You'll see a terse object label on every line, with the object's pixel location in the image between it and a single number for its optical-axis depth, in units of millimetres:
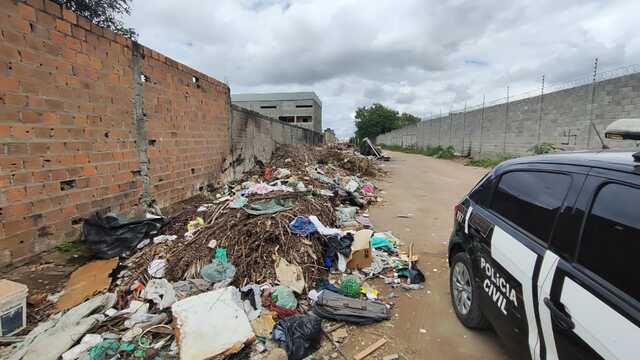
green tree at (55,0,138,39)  9137
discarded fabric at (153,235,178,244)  4029
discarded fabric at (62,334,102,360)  2295
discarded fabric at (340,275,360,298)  3141
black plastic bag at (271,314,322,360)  2363
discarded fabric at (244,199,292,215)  4332
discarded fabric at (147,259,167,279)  3338
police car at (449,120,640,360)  1258
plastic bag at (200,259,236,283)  3182
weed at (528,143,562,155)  12483
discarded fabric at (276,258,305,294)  3186
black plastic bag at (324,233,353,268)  3781
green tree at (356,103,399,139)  61438
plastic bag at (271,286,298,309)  2924
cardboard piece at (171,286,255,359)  2229
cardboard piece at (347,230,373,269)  3789
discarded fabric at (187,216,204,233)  4406
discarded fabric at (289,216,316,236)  3898
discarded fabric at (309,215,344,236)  4000
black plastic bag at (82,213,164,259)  3553
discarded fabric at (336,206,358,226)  5593
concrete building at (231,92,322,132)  45281
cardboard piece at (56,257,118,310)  2928
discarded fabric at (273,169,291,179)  7809
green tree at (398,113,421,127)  69575
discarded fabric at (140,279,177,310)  2853
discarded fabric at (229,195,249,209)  4663
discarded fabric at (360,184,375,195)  8362
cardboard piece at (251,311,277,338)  2566
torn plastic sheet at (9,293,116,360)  2256
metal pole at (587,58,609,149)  10906
